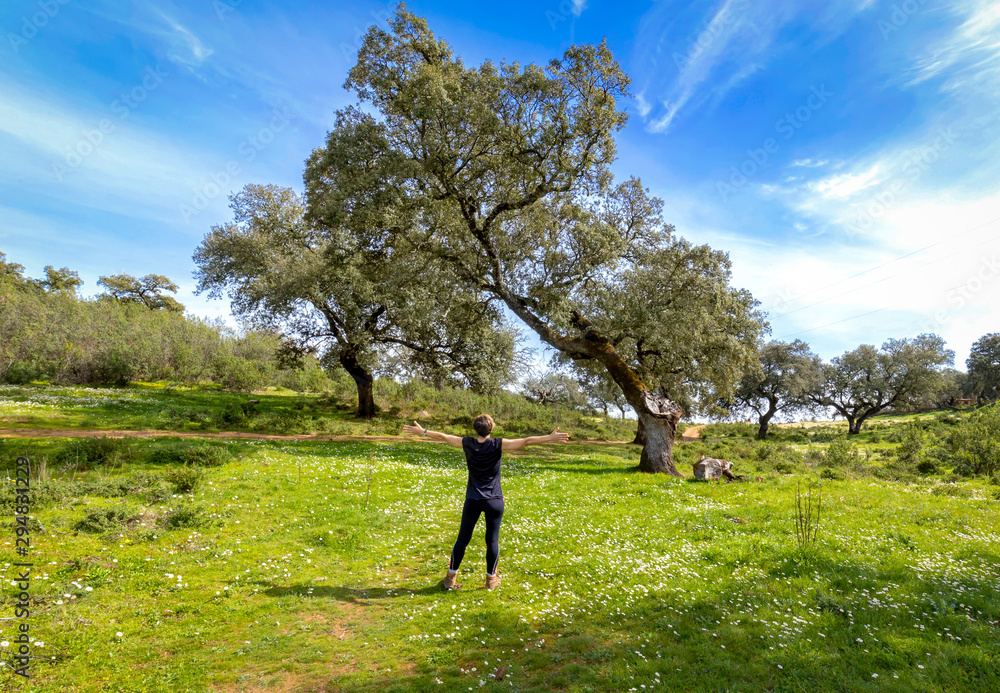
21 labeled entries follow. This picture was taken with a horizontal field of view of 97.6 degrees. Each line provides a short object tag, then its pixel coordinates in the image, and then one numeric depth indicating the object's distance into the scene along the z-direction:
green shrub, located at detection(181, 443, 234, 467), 15.71
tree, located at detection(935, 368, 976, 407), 73.79
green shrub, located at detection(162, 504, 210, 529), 10.26
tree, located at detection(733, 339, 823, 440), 54.56
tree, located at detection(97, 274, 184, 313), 82.62
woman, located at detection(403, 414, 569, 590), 7.94
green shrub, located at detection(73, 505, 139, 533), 9.40
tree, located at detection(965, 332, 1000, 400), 67.88
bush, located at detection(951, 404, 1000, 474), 21.44
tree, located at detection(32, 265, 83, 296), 75.94
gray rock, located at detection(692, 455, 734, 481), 19.00
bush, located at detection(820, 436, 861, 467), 27.80
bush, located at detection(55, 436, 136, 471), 14.22
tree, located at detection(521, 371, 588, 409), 53.36
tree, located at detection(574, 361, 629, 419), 33.81
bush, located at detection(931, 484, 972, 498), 16.19
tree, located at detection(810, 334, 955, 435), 55.66
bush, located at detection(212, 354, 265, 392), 54.31
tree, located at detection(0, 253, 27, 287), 60.65
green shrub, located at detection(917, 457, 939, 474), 24.45
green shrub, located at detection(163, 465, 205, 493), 12.96
